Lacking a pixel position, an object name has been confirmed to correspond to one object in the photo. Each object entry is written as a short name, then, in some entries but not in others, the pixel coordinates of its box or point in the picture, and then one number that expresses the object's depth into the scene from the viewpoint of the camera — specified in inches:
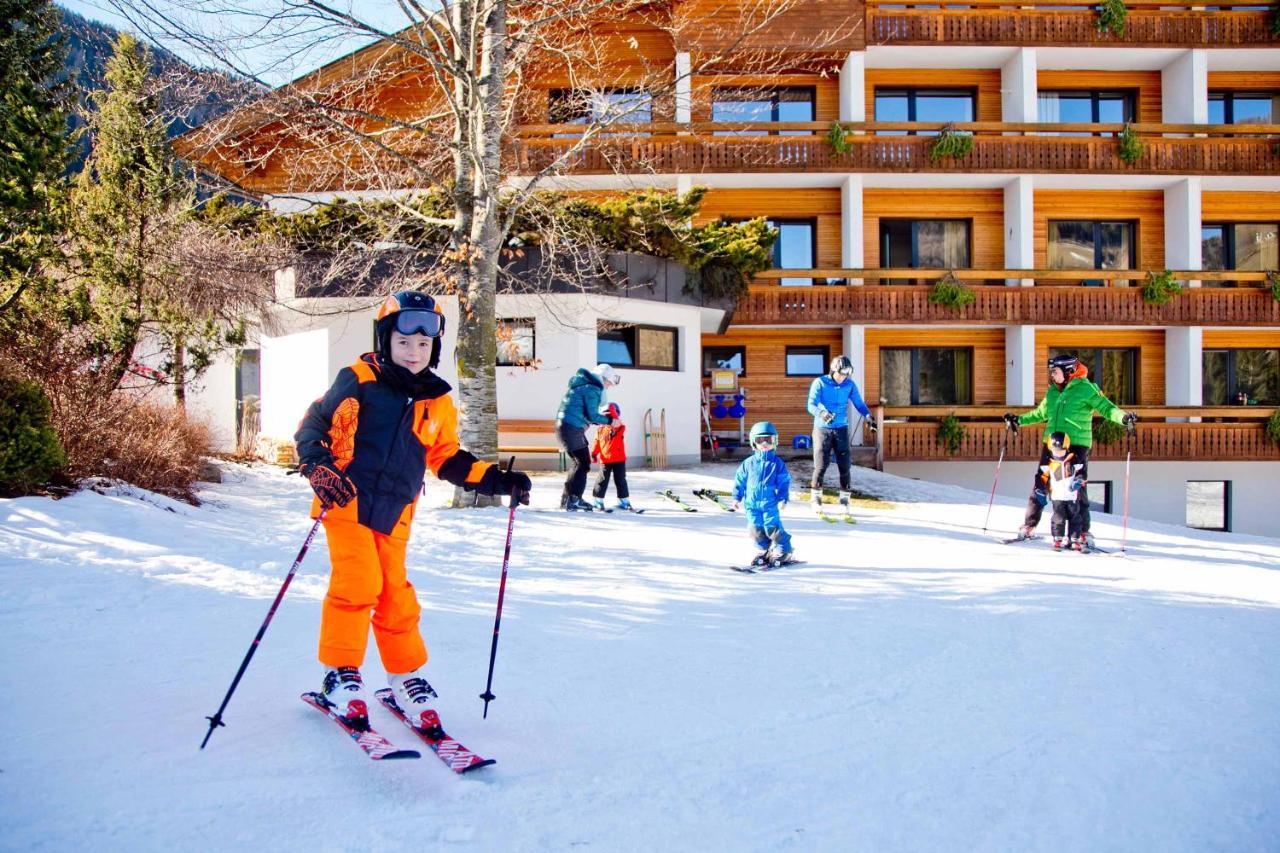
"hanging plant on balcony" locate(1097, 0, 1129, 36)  804.0
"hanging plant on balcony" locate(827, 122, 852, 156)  779.4
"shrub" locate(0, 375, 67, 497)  267.0
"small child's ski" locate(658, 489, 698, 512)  421.4
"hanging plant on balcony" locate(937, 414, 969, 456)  746.2
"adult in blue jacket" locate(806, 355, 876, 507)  438.3
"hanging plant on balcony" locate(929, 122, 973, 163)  786.8
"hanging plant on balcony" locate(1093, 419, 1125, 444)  757.3
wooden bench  573.9
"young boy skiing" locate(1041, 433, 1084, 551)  327.6
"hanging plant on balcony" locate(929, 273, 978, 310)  776.9
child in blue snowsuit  286.7
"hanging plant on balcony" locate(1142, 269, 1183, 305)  792.3
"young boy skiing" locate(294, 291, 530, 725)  132.1
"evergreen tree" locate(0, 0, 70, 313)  286.2
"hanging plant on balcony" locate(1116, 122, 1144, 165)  790.5
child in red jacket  410.0
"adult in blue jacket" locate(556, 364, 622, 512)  400.5
